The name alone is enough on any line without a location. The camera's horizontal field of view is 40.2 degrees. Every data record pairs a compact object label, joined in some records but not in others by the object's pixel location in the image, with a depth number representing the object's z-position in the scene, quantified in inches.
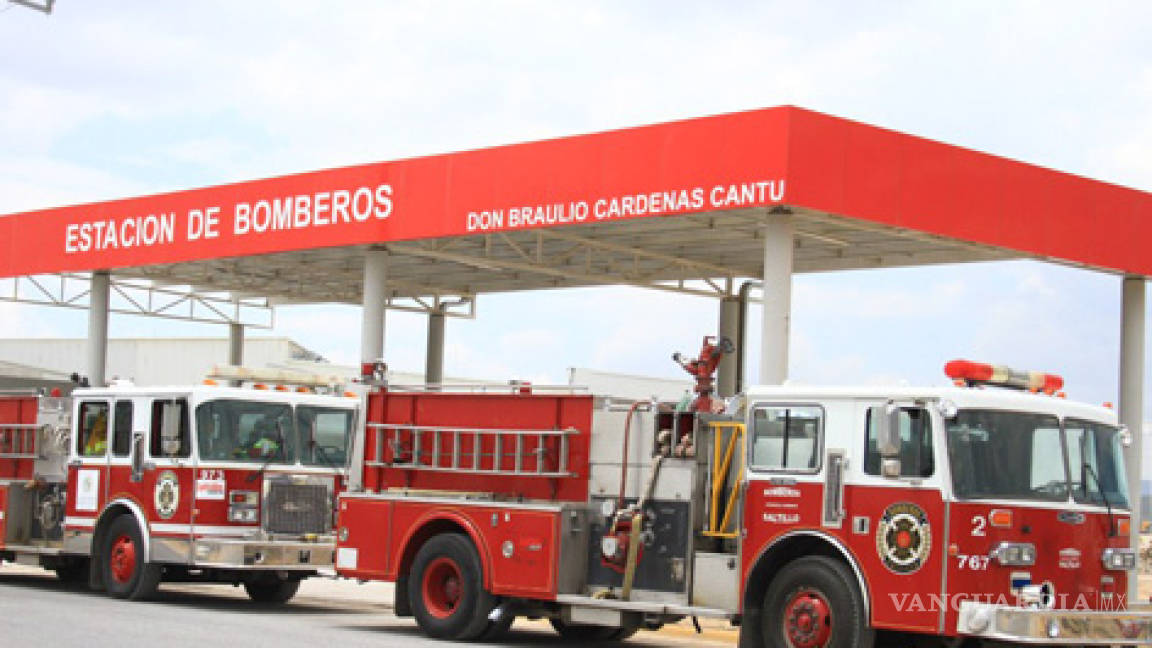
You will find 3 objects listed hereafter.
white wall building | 2095.2
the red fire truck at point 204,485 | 705.0
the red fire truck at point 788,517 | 468.1
